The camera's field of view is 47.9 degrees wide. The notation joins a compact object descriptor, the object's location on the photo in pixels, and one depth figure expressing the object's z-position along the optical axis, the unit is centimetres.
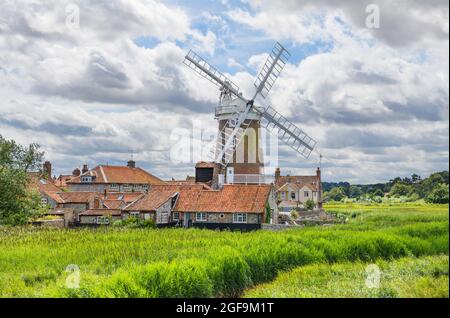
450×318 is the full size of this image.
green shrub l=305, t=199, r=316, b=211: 6850
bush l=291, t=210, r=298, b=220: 5361
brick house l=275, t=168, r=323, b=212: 8244
